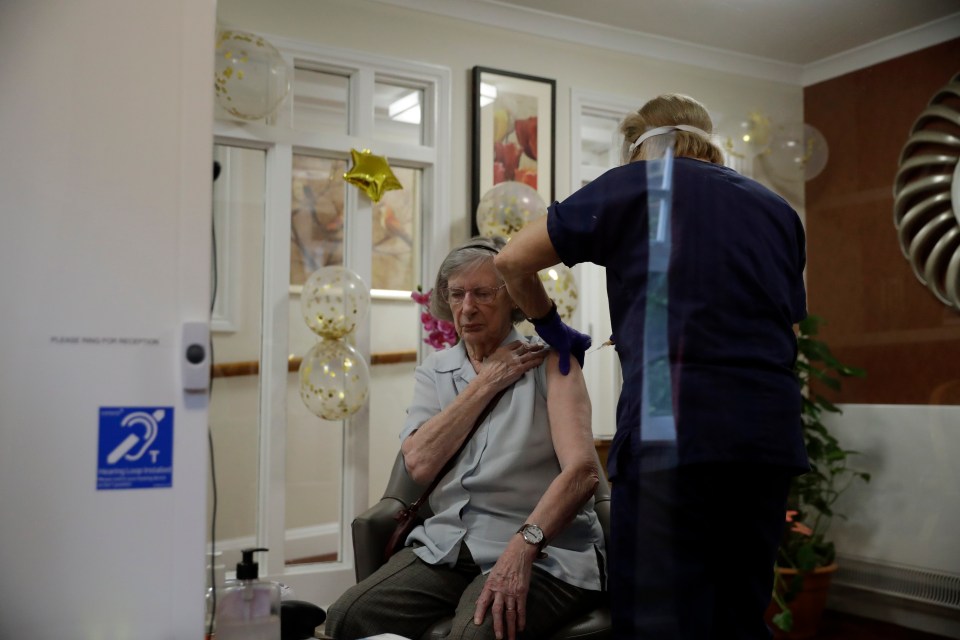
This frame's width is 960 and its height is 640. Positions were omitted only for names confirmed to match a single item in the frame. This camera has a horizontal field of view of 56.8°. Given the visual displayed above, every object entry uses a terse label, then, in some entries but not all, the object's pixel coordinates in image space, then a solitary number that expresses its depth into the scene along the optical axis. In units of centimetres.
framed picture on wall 312
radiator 276
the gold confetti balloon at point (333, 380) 260
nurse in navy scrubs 113
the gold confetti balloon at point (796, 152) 324
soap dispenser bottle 113
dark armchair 177
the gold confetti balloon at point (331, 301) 262
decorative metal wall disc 279
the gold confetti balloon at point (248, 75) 250
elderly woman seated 151
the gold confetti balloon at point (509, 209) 283
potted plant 293
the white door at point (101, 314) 83
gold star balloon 287
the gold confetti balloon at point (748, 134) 310
